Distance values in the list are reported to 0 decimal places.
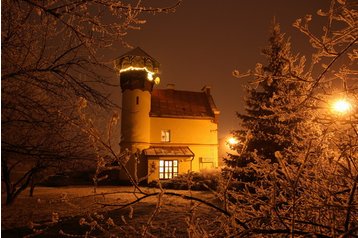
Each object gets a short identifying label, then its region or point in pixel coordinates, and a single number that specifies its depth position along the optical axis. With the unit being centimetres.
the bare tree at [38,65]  359
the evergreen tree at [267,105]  1292
